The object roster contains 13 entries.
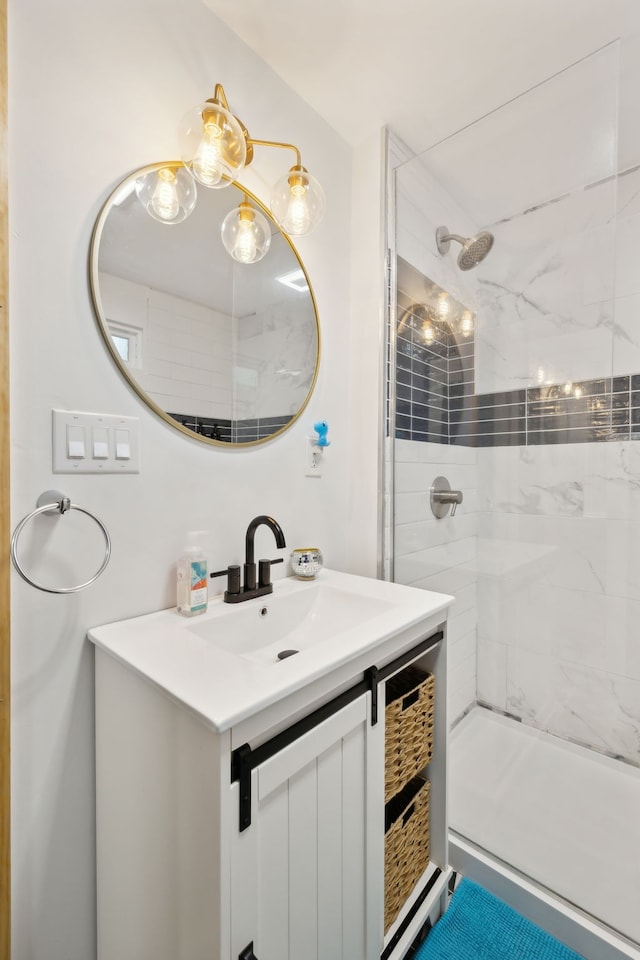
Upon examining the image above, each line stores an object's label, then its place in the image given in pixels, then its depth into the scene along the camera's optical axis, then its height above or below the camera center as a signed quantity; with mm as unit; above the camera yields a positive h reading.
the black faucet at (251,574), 1084 -259
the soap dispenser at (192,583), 986 -252
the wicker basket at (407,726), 1015 -637
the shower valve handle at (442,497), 1687 -77
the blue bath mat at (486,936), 1044 -1191
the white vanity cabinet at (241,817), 611 -577
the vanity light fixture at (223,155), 958 +789
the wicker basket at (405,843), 1017 -944
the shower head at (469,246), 1616 +914
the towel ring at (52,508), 760 -59
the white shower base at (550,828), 1090 -1119
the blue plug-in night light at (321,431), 1441 +163
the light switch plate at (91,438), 847 +86
